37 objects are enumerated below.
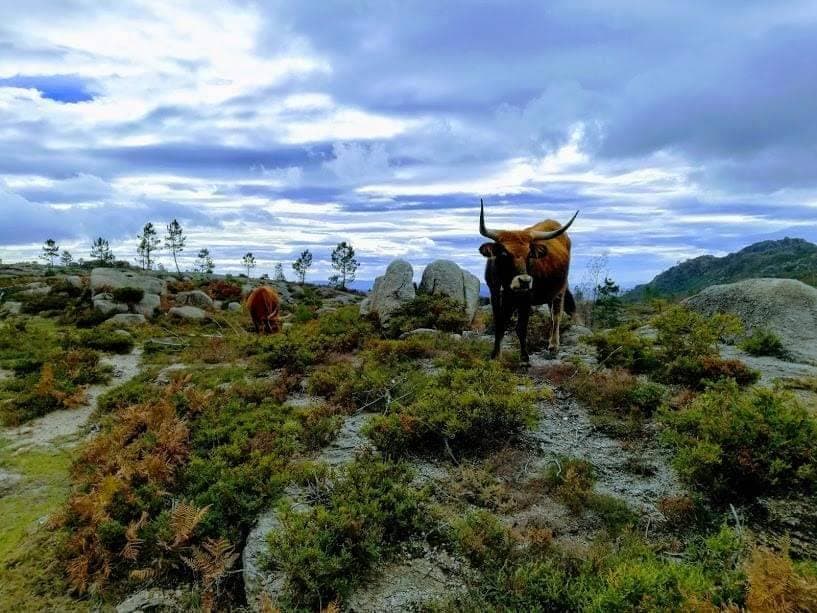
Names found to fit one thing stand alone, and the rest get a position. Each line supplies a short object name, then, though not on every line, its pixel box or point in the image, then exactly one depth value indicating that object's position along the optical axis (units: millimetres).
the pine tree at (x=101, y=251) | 90312
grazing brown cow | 18953
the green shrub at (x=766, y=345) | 9461
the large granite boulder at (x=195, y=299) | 28203
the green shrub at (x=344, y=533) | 4301
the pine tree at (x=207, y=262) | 89375
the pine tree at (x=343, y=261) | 89188
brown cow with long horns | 9194
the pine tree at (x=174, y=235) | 90625
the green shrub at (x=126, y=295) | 23062
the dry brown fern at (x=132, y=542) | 5027
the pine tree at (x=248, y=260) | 103688
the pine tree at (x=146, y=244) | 85688
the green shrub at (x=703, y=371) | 7984
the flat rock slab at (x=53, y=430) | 8695
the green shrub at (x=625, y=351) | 9195
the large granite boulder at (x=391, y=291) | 17812
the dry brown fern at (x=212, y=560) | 4598
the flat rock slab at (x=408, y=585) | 4180
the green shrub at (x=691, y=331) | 8742
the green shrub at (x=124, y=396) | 10117
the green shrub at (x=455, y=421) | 6758
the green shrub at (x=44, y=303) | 24188
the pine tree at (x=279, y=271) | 78750
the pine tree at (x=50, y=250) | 98475
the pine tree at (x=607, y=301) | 28005
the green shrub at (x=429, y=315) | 14984
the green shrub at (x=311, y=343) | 11773
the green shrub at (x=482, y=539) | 4527
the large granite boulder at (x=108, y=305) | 22281
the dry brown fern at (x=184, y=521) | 5016
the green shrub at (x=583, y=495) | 4980
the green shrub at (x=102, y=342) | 15680
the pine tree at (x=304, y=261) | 91875
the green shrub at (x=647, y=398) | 7500
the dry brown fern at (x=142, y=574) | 4742
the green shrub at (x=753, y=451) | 4949
